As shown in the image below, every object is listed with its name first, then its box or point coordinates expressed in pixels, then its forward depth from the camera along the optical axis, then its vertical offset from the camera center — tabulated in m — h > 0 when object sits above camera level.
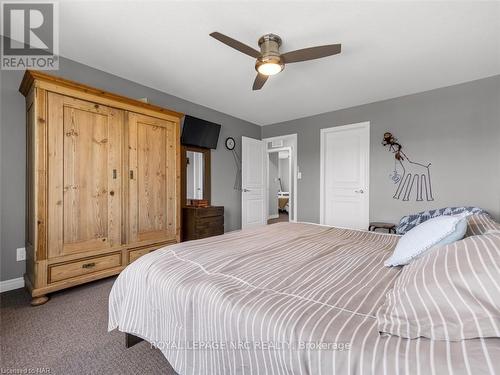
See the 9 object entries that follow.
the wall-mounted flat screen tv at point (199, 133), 3.64 +0.89
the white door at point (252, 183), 4.57 +0.05
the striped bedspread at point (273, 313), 0.62 -0.44
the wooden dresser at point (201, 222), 3.38 -0.56
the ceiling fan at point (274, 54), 1.94 +1.17
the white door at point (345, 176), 3.90 +0.18
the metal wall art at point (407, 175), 3.34 +0.16
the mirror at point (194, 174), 3.77 +0.19
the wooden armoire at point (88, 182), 2.01 +0.04
